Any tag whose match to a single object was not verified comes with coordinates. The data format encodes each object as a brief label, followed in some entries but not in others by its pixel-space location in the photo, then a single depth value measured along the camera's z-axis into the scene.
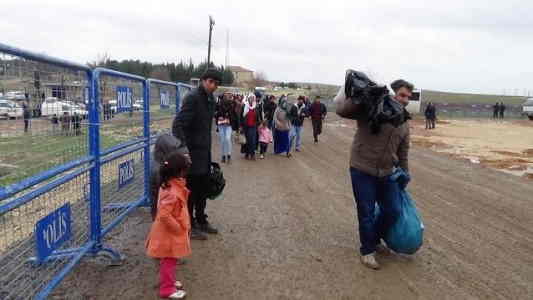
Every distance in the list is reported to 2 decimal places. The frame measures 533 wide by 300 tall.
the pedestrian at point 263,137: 12.05
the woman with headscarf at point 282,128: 12.38
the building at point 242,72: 135.00
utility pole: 32.17
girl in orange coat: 3.46
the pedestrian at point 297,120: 13.05
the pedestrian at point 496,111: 46.93
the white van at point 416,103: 43.09
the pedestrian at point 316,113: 15.59
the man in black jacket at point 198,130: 4.69
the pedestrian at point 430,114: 29.47
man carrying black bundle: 3.96
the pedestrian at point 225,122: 10.15
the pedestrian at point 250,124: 11.28
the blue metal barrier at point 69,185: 2.81
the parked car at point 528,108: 40.97
